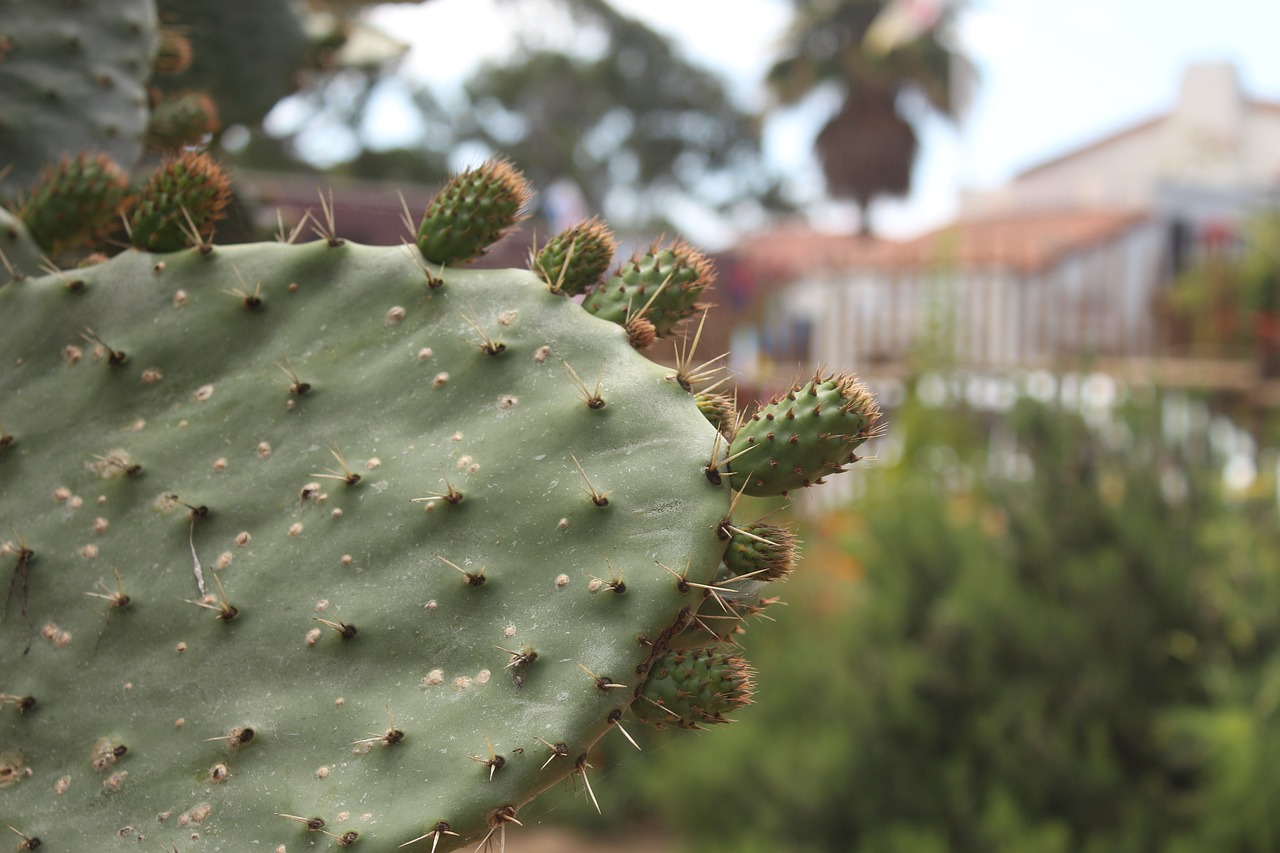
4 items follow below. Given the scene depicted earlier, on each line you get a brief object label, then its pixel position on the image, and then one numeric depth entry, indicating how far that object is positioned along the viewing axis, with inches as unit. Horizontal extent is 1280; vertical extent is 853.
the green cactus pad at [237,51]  54.7
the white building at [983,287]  235.6
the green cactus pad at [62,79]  40.0
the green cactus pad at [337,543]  25.7
